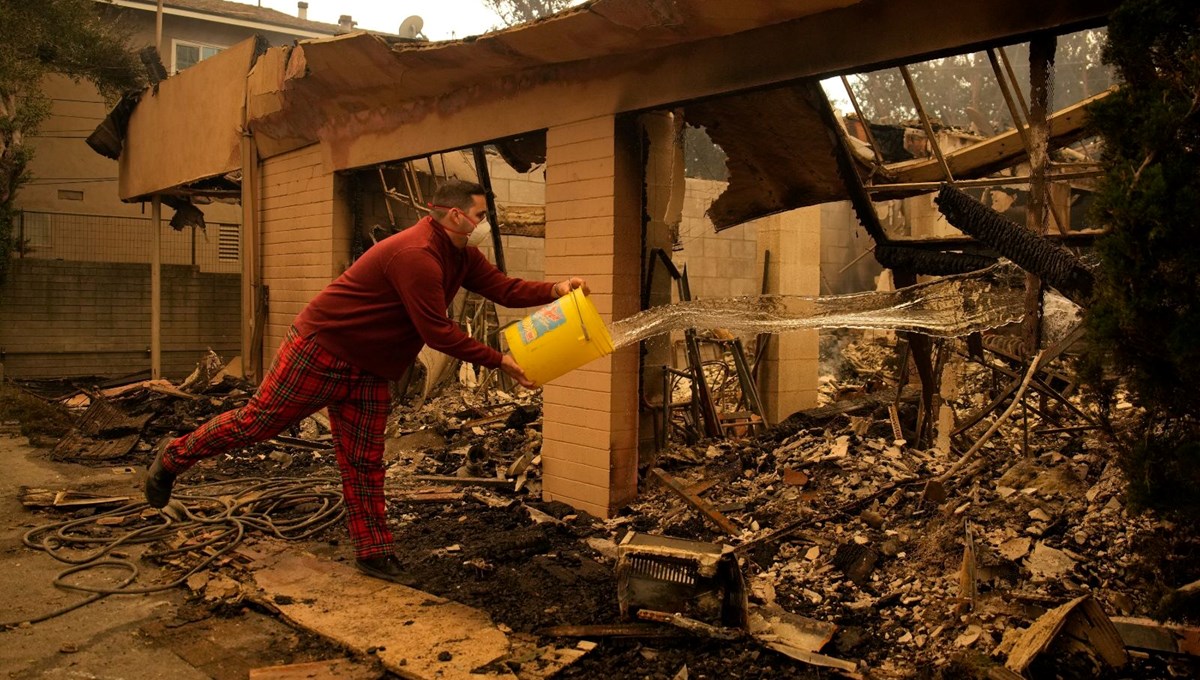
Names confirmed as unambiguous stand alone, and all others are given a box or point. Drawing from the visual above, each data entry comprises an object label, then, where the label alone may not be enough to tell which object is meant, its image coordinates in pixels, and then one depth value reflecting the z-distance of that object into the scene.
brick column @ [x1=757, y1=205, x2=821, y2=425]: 8.44
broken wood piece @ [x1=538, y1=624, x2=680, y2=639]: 3.17
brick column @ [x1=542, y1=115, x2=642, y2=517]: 4.80
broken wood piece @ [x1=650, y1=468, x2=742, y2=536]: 4.51
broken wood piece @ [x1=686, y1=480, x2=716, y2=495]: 5.10
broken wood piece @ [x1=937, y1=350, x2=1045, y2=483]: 3.51
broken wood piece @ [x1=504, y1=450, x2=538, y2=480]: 5.84
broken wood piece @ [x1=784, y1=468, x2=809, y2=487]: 5.03
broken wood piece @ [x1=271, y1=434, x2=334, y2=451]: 7.10
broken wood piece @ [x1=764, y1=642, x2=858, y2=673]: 2.93
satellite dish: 11.81
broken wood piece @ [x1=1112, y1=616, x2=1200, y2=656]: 2.66
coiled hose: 4.14
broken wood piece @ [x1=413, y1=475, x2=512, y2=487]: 5.70
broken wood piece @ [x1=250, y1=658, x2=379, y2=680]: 2.91
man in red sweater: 3.70
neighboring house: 13.95
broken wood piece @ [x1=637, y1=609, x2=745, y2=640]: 3.09
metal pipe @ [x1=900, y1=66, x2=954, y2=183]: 4.37
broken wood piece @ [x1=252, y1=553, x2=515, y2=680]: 3.04
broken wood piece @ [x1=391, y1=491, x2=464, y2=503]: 5.41
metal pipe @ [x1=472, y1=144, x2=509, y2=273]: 6.69
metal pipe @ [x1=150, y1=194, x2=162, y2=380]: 11.27
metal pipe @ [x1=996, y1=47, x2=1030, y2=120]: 3.80
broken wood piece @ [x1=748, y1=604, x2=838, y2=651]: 3.12
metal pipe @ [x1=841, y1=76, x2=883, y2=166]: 4.88
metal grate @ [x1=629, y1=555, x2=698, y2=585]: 3.22
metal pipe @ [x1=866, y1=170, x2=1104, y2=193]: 4.32
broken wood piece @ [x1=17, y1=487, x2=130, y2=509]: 5.20
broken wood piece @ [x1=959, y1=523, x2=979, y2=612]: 3.23
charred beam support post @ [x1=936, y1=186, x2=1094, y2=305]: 3.12
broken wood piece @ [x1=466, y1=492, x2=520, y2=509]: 5.21
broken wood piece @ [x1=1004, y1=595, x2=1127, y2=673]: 2.66
